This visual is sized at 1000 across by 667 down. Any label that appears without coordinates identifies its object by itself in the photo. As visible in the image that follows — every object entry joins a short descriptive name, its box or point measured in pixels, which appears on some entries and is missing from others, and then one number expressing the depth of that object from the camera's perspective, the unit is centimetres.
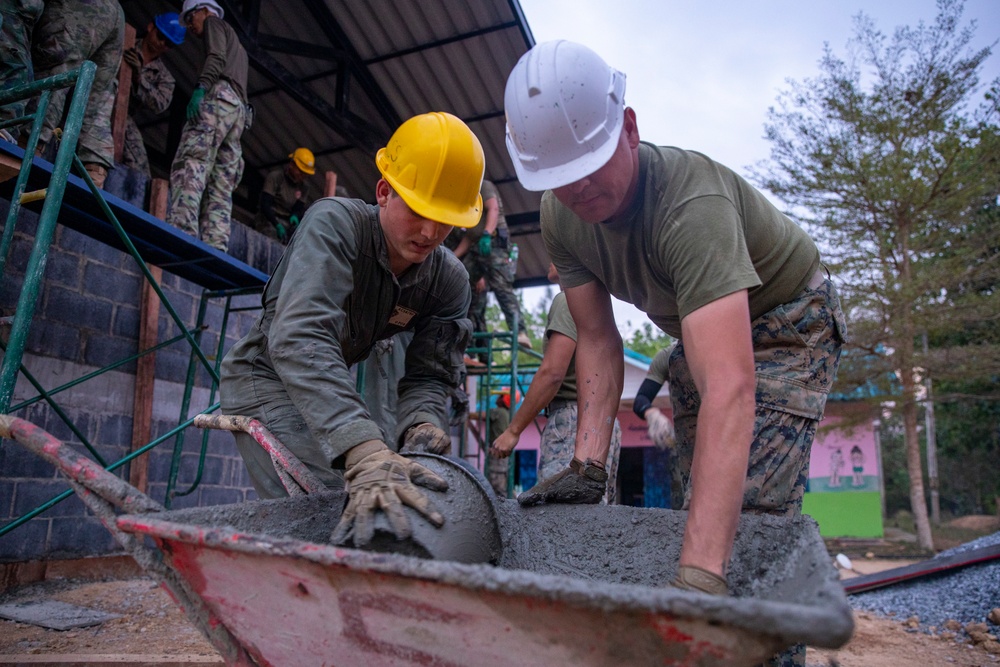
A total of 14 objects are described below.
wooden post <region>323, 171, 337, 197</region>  635
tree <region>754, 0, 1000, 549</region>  1101
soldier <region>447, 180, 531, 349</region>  631
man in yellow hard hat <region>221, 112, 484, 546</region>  170
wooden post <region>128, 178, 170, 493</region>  432
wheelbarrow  85
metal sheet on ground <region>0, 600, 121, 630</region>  301
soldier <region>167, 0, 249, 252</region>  455
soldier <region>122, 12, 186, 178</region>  516
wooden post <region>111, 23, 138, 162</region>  460
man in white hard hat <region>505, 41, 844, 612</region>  146
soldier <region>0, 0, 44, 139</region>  308
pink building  1195
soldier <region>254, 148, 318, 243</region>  700
